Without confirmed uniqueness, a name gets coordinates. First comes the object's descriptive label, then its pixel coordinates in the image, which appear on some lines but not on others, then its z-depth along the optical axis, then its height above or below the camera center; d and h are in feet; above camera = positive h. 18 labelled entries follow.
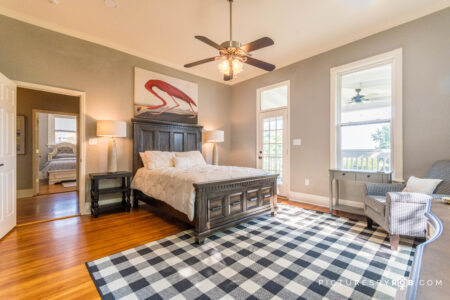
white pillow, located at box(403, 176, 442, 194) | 8.00 -1.44
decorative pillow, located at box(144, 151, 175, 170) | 12.20 -0.61
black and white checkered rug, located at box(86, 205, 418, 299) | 5.29 -3.62
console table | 9.77 -1.41
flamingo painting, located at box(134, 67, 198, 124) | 13.53 +3.68
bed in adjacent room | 19.78 -1.91
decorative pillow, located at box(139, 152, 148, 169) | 12.51 -0.60
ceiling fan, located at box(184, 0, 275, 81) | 7.73 +3.87
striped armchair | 6.97 -2.17
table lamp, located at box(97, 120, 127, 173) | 11.28 +0.94
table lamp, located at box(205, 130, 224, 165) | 16.31 +0.89
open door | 8.38 -0.25
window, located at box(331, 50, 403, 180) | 10.30 +1.90
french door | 15.03 +0.41
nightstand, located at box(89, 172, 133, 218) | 11.01 -2.24
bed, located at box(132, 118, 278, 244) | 8.10 -2.02
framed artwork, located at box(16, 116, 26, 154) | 15.34 +1.07
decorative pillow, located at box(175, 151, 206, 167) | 13.64 -0.52
